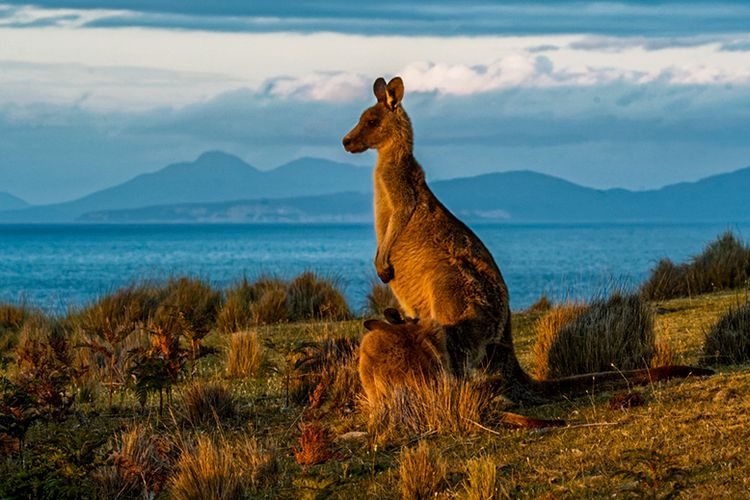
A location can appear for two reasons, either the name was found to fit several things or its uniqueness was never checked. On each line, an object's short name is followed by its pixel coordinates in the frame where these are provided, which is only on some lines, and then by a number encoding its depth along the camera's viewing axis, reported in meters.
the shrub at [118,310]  33.91
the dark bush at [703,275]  37.16
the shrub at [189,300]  33.83
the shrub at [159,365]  16.36
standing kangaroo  16.17
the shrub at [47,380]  17.28
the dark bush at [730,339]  19.69
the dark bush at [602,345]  20.17
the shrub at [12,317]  37.12
